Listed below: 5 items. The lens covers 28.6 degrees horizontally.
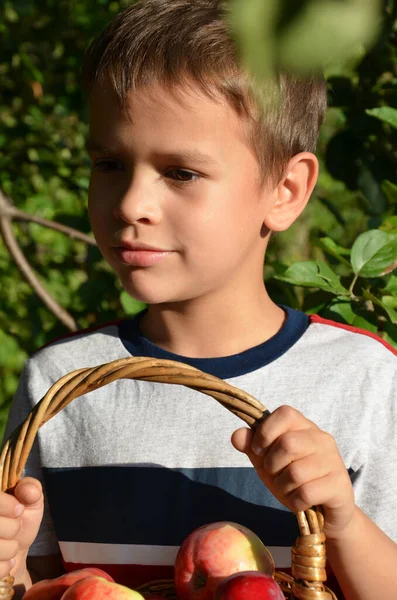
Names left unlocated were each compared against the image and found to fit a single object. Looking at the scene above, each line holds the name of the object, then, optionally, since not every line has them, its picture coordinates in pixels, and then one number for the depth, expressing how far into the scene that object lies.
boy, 1.23
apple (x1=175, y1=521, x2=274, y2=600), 1.14
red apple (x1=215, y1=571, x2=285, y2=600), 0.98
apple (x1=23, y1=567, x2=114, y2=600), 1.16
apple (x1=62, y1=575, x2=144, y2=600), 1.08
